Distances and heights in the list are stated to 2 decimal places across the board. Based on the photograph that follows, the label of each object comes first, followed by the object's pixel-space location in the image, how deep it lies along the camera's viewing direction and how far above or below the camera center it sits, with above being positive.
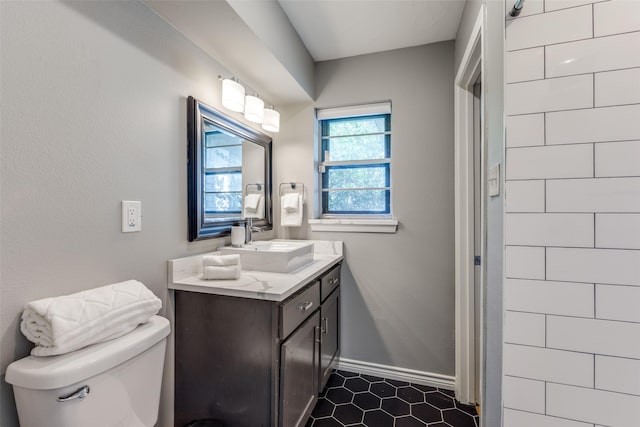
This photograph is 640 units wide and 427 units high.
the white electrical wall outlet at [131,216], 1.03 -0.02
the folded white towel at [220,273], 1.22 -0.28
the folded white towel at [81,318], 0.72 -0.31
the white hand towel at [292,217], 2.03 -0.05
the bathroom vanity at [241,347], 1.10 -0.59
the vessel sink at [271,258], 1.38 -0.25
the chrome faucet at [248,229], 1.73 -0.12
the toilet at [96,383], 0.69 -0.49
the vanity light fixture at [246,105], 1.43 +0.61
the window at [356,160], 2.07 +0.39
